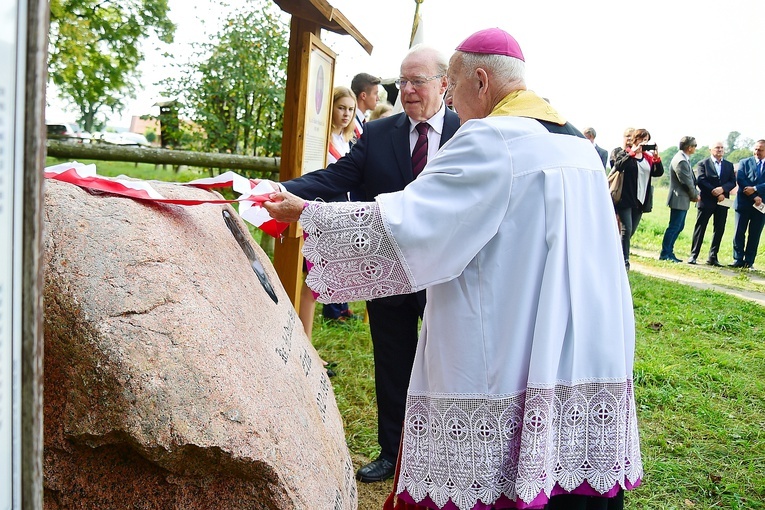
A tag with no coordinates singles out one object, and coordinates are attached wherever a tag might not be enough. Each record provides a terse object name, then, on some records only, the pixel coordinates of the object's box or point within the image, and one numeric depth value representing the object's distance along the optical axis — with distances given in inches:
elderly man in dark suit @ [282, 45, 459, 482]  126.6
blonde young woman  181.3
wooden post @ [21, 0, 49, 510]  31.4
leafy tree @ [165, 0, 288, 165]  285.1
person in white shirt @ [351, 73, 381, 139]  218.2
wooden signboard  145.9
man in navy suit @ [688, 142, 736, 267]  462.6
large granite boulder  61.6
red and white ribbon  77.4
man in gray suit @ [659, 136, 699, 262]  442.0
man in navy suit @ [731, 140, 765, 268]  448.5
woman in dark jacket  369.1
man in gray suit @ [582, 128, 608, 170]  380.6
